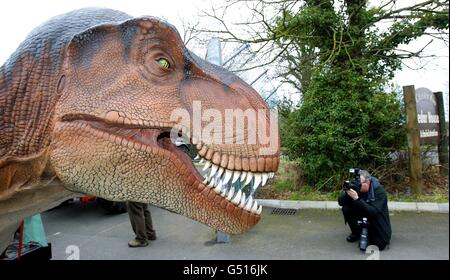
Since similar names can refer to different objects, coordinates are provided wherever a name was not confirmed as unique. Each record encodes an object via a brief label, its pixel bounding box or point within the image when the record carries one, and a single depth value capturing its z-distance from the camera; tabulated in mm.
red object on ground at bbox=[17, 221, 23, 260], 2759
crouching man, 5113
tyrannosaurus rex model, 1389
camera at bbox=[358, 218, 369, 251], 5105
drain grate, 7519
